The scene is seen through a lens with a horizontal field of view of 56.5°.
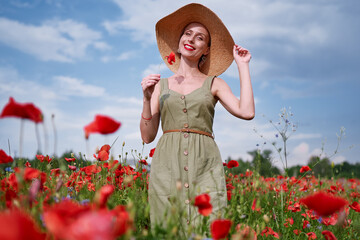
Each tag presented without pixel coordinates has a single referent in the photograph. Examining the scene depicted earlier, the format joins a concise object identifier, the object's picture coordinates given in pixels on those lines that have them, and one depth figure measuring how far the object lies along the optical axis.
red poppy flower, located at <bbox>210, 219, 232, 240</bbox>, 1.37
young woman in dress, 2.73
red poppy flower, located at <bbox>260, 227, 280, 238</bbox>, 2.82
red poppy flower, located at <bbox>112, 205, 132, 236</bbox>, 1.07
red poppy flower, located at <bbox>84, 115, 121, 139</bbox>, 1.42
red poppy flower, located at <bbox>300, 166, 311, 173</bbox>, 3.66
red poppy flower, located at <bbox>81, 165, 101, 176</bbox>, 3.08
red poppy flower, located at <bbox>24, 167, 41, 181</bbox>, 1.70
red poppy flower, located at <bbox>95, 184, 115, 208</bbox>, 1.20
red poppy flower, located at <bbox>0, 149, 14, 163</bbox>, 2.01
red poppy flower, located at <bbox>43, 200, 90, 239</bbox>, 0.91
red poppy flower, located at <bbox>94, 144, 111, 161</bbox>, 2.86
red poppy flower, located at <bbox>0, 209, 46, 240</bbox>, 0.82
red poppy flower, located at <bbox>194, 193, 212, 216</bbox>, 1.53
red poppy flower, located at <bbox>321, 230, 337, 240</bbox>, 1.89
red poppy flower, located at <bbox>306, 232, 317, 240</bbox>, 2.94
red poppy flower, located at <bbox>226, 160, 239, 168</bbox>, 3.64
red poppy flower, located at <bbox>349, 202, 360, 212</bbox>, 3.14
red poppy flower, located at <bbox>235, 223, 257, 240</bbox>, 1.67
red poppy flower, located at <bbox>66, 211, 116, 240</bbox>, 0.85
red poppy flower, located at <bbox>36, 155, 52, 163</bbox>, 3.16
